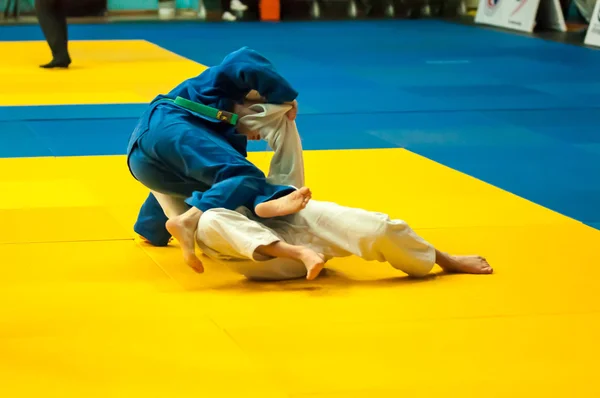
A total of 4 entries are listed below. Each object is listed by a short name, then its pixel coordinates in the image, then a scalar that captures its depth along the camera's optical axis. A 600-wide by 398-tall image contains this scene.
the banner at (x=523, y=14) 25.32
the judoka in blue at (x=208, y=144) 7.18
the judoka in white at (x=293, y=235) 7.01
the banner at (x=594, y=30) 22.78
